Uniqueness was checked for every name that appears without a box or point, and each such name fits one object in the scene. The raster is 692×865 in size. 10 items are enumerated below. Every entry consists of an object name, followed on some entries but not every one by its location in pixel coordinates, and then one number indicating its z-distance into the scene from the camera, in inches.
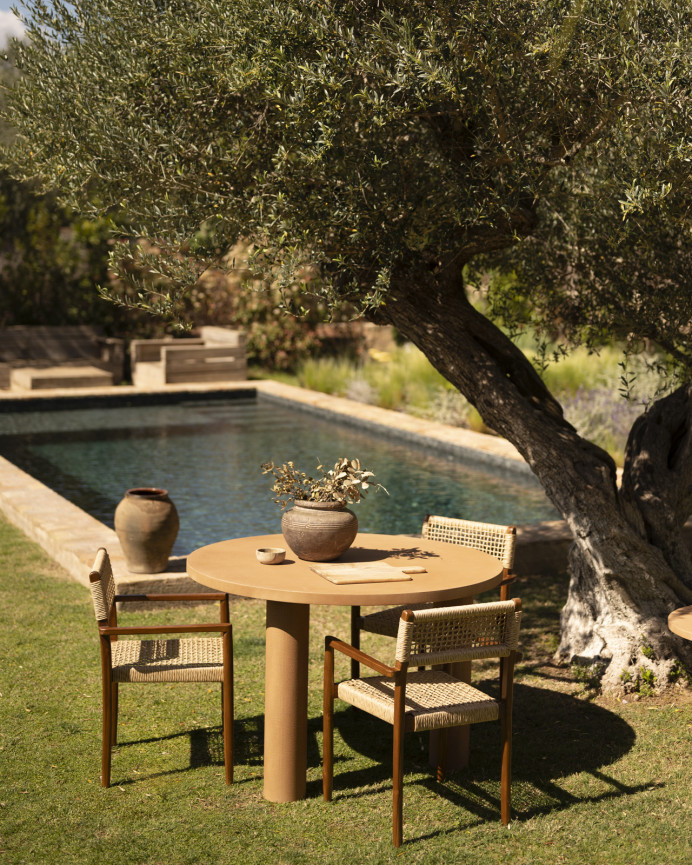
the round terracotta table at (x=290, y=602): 163.6
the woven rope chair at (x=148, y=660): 173.3
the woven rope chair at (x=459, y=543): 207.0
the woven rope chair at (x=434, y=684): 154.9
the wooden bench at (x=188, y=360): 752.3
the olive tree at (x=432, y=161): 175.6
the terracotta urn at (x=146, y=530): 265.9
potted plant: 181.8
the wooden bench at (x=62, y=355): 738.8
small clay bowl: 179.9
